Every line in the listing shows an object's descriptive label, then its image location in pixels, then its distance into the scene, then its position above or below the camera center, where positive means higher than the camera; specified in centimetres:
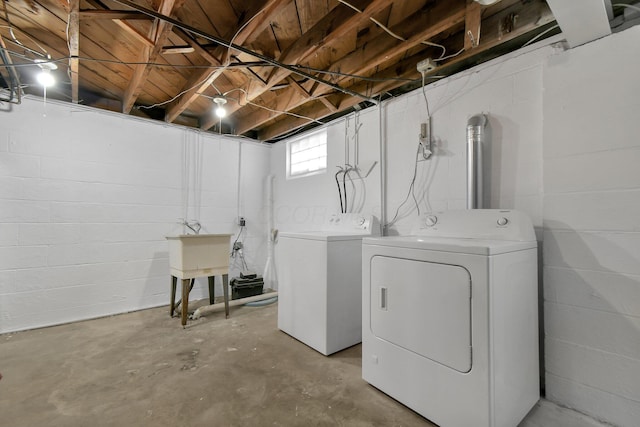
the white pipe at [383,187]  253 +27
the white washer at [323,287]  205 -57
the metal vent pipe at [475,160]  181 +38
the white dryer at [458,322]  120 -53
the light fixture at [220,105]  270 +116
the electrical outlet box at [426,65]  198 +111
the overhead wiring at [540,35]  161 +111
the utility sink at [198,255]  255 -38
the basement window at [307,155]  328 +79
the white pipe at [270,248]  388 -46
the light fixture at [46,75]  218 +117
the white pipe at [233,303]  276 -97
